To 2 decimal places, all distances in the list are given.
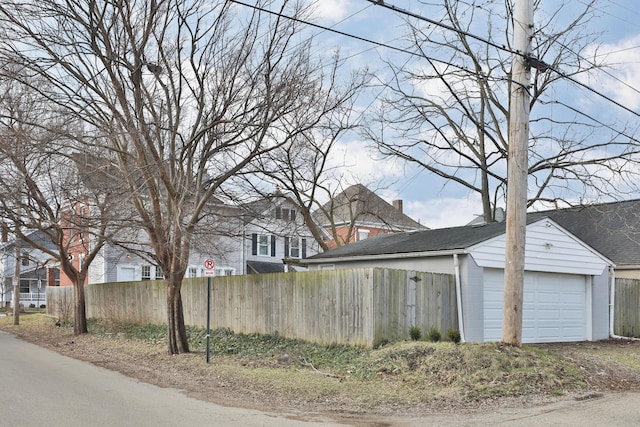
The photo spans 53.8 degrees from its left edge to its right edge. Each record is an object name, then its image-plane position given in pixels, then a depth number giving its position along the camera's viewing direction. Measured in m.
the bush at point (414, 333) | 14.87
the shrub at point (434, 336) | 14.77
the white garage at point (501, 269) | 16.23
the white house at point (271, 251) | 38.00
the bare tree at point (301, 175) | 24.66
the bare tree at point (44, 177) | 14.91
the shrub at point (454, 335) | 14.58
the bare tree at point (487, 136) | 22.00
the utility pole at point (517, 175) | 12.09
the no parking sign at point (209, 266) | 13.76
